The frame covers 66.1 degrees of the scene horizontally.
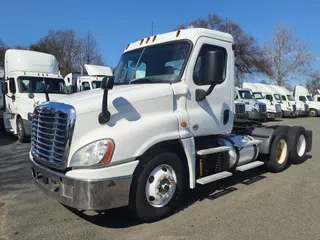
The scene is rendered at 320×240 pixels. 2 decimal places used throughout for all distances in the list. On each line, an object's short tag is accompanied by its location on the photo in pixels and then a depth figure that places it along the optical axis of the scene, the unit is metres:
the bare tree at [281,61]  36.30
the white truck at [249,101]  16.55
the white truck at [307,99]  23.92
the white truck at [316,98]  24.94
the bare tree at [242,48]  29.36
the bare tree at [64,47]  35.28
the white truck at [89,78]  12.78
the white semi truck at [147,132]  2.95
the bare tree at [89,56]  36.30
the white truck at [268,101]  18.21
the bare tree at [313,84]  54.35
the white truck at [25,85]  8.84
